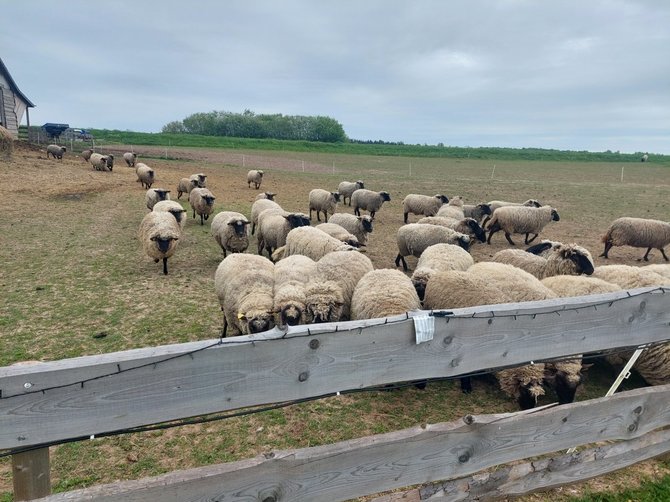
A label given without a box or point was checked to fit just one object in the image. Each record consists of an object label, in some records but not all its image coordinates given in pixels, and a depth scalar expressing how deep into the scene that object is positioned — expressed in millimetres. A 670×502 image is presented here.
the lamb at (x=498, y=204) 16292
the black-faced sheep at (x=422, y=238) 11047
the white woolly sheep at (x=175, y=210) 12554
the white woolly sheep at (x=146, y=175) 22500
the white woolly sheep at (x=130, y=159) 32594
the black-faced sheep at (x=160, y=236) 9695
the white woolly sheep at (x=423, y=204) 17750
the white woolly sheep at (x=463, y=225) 12859
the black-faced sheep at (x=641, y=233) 12302
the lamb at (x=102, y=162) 27734
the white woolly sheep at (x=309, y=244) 8990
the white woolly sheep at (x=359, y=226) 12984
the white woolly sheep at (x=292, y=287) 5617
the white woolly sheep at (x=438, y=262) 6914
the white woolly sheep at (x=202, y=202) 15188
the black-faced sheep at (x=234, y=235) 10914
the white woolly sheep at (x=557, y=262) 8258
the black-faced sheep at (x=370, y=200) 18688
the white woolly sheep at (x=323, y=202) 17469
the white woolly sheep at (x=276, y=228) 11297
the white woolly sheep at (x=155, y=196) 15648
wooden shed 31700
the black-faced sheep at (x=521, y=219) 14461
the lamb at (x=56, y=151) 29922
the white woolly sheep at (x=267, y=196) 17228
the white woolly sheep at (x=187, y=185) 20031
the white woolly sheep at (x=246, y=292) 5609
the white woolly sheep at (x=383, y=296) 5594
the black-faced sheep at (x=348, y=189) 22984
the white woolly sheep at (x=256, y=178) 25531
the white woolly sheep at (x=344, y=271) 6746
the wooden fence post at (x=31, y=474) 1799
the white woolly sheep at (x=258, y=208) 14344
